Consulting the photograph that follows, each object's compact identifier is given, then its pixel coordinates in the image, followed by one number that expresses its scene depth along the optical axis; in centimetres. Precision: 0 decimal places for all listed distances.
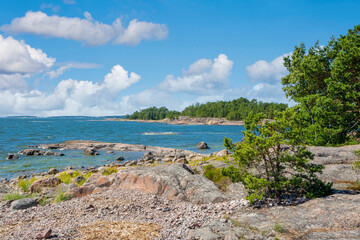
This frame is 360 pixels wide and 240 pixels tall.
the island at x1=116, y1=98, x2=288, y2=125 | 18732
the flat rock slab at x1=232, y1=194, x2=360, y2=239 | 652
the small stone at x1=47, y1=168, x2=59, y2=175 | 2674
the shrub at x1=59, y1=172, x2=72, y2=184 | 1848
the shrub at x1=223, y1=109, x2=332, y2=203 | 877
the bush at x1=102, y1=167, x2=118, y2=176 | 2017
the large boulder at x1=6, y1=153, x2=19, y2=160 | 3722
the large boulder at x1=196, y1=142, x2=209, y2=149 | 5053
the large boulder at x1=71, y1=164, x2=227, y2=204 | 1101
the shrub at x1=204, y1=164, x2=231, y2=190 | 1270
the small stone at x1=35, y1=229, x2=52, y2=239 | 781
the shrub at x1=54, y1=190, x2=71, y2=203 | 1212
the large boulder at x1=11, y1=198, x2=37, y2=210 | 1170
